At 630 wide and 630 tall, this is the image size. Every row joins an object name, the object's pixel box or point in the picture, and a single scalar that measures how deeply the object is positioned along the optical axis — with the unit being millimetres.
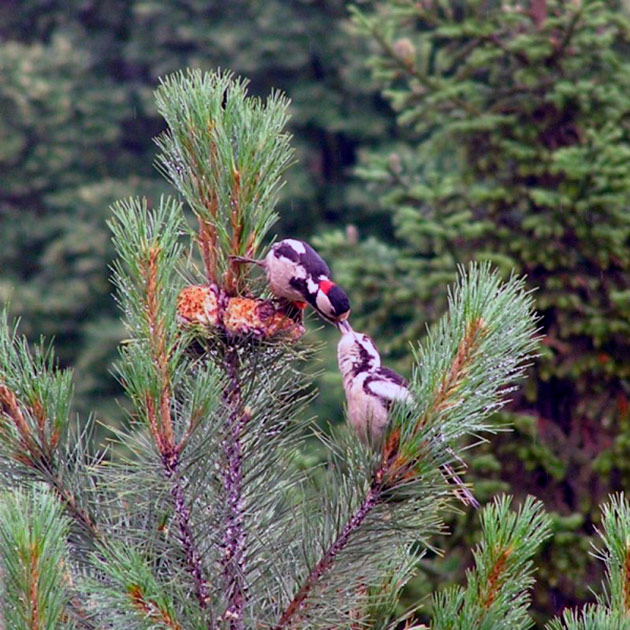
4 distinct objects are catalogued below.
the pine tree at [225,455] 11565
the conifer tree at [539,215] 16545
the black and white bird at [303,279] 11707
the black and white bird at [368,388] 11613
